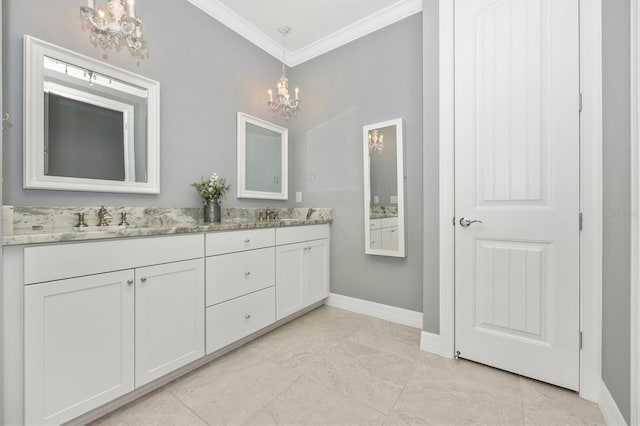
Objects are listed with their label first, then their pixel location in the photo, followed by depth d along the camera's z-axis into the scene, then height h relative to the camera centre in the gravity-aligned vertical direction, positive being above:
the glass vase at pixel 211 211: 2.17 +0.00
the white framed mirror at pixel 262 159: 2.60 +0.56
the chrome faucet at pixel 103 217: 1.67 -0.03
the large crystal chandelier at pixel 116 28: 1.43 +1.03
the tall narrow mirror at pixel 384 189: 2.38 +0.21
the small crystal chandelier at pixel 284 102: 2.46 +1.05
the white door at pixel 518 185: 1.51 +0.16
